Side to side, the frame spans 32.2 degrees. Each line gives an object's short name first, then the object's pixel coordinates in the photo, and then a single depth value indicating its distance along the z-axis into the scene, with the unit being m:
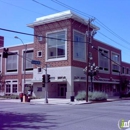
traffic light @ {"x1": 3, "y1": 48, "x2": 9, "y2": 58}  24.76
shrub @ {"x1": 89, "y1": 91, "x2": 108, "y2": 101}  33.34
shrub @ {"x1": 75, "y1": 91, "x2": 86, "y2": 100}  34.81
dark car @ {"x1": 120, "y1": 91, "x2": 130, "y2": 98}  47.36
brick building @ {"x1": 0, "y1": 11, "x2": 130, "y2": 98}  42.50
